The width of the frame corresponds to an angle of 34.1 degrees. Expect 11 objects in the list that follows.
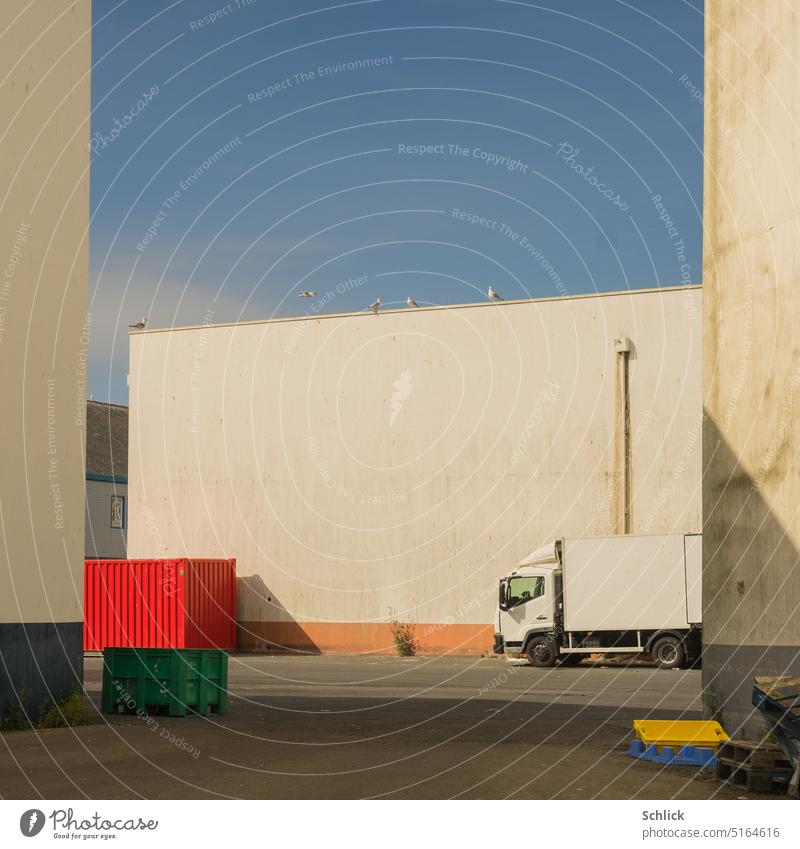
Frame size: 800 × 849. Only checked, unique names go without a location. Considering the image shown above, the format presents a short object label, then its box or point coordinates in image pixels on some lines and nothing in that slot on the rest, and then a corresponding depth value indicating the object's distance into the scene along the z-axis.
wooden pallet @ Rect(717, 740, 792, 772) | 10.52
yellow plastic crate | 12.38
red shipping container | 36.28
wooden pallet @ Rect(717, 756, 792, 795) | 10.53
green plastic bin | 17.19
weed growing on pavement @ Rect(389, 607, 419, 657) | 36.00
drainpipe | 34.16
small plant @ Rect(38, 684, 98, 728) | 15.45
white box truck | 30.33
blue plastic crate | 12.24
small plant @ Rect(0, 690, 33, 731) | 14.88
